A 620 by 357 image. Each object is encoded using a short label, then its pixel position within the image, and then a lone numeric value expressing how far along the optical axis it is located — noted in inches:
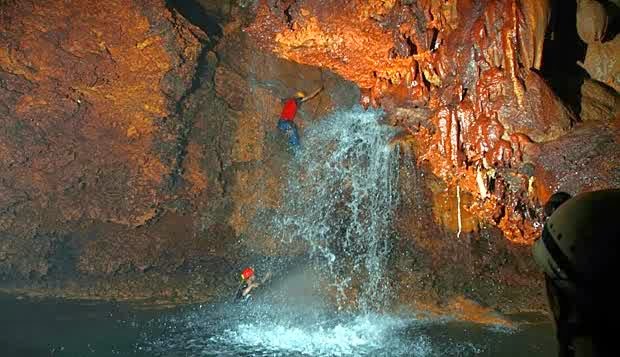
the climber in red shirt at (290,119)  251.8
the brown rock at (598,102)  158.4
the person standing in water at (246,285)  231.1
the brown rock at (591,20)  163.6
